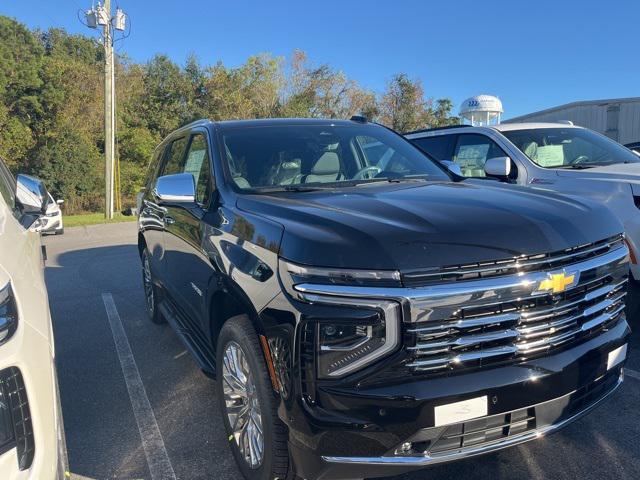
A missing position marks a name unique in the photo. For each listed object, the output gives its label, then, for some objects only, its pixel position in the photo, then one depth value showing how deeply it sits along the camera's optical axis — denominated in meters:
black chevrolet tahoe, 2.05
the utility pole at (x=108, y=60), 17.97
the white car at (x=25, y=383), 1.69
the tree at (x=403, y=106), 37.50
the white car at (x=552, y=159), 4.58
